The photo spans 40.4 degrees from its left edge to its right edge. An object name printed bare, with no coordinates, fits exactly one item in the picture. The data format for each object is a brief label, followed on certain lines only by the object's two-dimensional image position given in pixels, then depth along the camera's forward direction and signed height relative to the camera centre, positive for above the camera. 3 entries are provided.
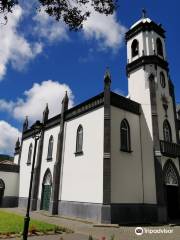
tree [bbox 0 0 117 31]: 8.78 +6.45
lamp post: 12.01 +3.00
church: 19.12 +3.50
